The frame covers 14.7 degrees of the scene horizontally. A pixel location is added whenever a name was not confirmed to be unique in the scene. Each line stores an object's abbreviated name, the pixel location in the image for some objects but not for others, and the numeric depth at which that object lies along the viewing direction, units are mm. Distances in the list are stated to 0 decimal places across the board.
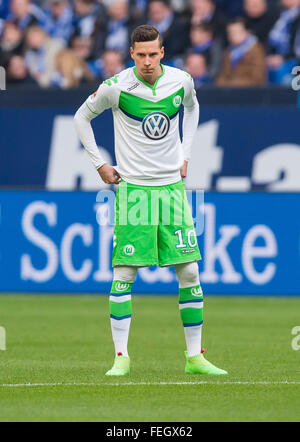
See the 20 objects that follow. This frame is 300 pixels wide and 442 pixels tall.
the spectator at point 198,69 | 16328
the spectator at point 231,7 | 17484
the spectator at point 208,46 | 16672
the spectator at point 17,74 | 17438
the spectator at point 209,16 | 16969
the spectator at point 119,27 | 17927
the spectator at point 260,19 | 16656
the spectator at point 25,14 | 18734
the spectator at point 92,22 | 18266
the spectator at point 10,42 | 17984
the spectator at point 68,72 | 16969
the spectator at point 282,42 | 16422
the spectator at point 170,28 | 17219
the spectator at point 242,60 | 16141
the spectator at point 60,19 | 18703
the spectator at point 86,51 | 18062
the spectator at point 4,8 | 19109
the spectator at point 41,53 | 17516
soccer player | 8016
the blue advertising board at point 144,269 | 14516
